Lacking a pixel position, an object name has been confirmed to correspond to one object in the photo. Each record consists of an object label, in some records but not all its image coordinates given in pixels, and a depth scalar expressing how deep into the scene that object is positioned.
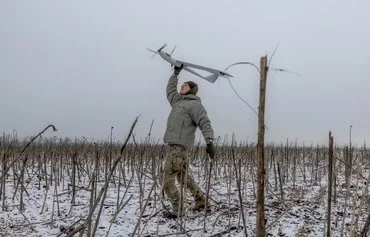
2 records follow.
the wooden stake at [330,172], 1.81
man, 4.35
